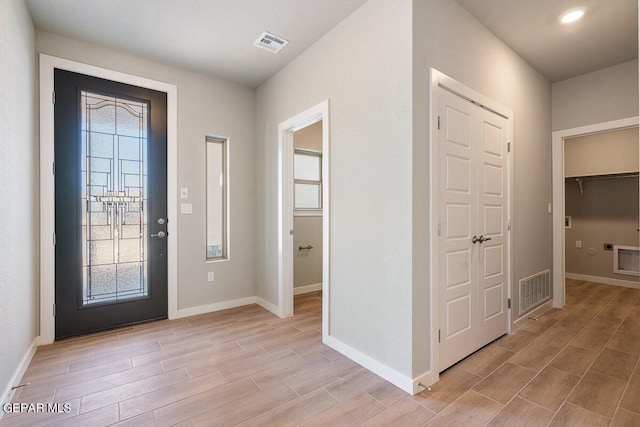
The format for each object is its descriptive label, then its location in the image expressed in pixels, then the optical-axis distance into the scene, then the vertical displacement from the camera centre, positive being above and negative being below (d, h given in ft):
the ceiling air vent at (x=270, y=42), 9.01 +5.48
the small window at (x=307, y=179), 14.82 +1.81
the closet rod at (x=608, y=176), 15.15 +2.04
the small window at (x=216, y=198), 11.98 +0.69
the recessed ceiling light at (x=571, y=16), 7.97 +5.51
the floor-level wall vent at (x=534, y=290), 10.35 -2.88
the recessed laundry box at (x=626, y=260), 14.90 -2.39
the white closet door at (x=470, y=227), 7.22 -0.35
